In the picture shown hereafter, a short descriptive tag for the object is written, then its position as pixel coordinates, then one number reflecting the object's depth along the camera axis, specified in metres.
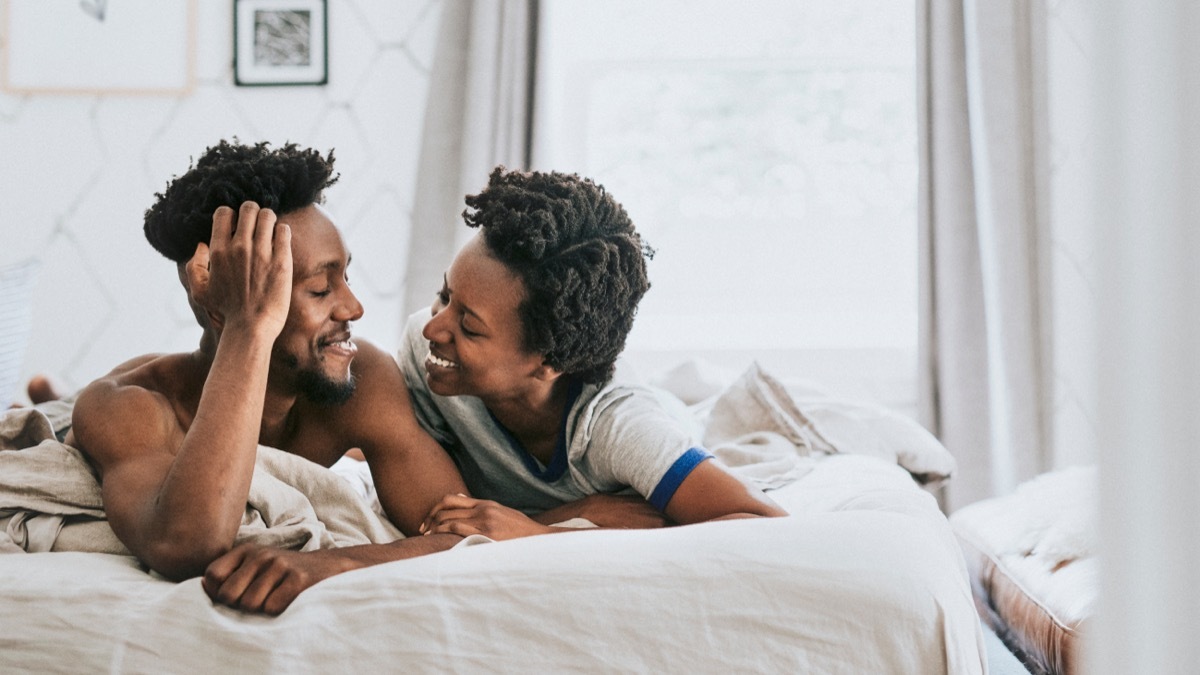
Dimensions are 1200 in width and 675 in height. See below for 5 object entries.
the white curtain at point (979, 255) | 2.99
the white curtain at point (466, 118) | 3.14
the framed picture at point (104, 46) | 3.39
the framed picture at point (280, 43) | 3.36
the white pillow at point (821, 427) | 2.14
